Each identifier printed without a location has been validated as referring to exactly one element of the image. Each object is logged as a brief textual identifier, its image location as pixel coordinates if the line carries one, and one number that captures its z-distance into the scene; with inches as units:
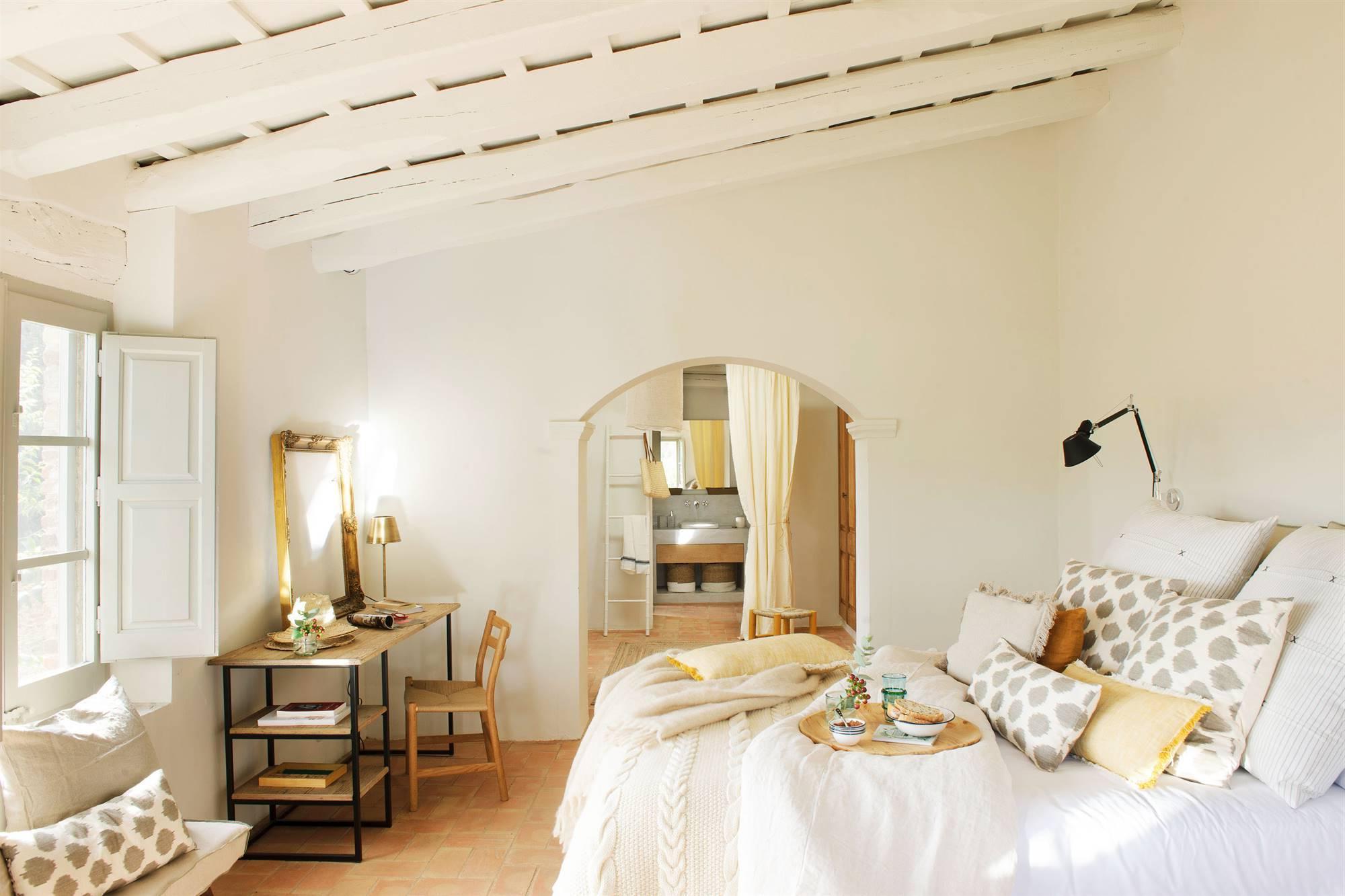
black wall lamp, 135.0
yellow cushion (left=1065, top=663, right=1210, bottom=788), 87.2
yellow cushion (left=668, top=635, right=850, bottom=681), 127.4
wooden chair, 150.5
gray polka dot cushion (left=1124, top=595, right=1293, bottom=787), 88.0
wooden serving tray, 92.2
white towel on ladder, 305.7
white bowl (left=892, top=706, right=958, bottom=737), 94.1
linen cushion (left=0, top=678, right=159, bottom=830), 88.4
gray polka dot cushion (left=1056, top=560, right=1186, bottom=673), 109.0
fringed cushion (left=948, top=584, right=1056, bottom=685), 112.3
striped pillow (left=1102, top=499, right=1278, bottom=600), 106.6
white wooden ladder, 304.7
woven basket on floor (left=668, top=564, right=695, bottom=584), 349.1
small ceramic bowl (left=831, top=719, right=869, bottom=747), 94.1
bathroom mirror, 358.9
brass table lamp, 172.9
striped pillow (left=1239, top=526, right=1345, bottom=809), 84.0
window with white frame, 100.9
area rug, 259.8
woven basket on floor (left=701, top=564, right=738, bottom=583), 346.3
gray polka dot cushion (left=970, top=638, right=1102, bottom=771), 92.7
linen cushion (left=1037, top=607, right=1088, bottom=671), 112.0
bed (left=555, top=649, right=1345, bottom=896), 80.0
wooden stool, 221.9
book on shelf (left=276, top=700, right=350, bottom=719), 132.5
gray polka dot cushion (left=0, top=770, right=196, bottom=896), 83.9
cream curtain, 289.4
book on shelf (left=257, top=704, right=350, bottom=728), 131.9
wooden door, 298.0
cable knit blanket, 79.4
